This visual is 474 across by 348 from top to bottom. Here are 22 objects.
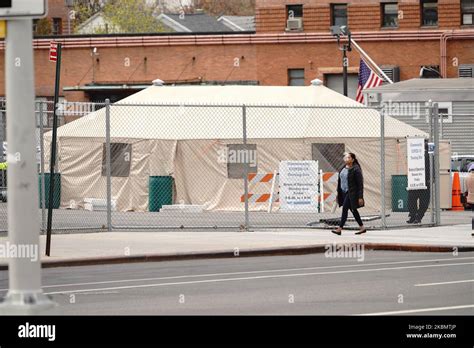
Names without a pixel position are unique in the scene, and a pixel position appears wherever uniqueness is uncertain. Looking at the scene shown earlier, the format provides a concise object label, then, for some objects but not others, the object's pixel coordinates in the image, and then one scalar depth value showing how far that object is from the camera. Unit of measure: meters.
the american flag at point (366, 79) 49.78
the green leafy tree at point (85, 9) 107.25
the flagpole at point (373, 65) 53.19
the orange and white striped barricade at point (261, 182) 30.88
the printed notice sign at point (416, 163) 27.89
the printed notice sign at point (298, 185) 28.08
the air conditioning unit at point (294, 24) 64.75
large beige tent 35.03
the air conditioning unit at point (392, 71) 62.41
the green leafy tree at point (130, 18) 95.31
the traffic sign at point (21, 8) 9.42
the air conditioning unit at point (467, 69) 62.09
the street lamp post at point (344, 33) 51.83
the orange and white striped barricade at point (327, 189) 30.91
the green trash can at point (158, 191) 34.41
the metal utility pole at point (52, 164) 19.20
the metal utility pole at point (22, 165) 9.29
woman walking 24.84
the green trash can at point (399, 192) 33.38
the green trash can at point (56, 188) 33.28
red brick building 63.19
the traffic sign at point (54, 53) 19.05
